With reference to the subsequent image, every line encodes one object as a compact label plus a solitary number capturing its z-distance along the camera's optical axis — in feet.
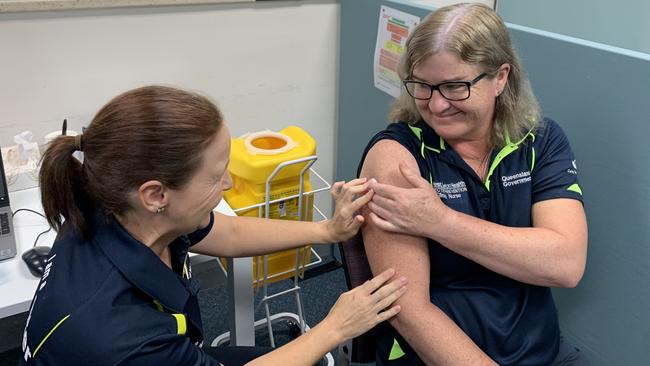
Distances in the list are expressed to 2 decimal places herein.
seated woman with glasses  4.02
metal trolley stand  6.39
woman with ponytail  3.07
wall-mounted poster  6.35
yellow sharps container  6.39
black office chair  4.46
